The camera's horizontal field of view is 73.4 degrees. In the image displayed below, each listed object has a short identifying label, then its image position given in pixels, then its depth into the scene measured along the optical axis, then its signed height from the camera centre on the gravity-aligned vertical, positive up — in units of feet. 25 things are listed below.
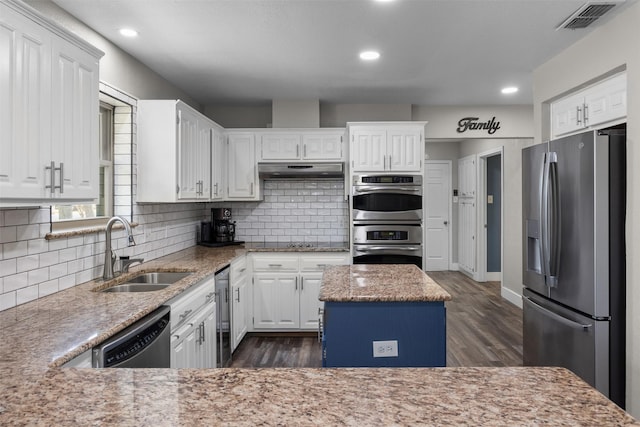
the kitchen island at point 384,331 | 7.32 -1.98
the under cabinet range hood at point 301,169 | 15.07 +1.65
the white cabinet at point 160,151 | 10.82 +1.66
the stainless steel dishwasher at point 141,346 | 5.48 -1.84
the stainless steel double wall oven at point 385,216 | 14.32 -0.01
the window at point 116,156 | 10.36 +1.51
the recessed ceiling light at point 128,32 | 9.40 +4.10
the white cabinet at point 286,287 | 14.23 -2.35
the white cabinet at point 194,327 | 7.84 -2.27
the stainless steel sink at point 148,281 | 9.01 -1.46
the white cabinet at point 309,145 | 15.25 +2.53
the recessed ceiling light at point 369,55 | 11.03 +4.22
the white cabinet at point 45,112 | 5.21 +1.44
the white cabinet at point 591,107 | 9.23 +2.61
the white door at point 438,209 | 26.76 +0.42
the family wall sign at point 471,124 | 17.26 +3.69
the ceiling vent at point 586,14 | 8.41 +4.14
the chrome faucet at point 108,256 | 8.80 -0.81
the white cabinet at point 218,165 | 13.98 +1.72
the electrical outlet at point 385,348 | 7.38 -2.28
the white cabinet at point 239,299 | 12.29 -2.55
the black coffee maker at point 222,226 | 15.33 -0.35
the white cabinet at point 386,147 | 14.37 +2.31
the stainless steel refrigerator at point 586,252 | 8.21 -0.74
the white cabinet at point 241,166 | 15.37 +1.80
